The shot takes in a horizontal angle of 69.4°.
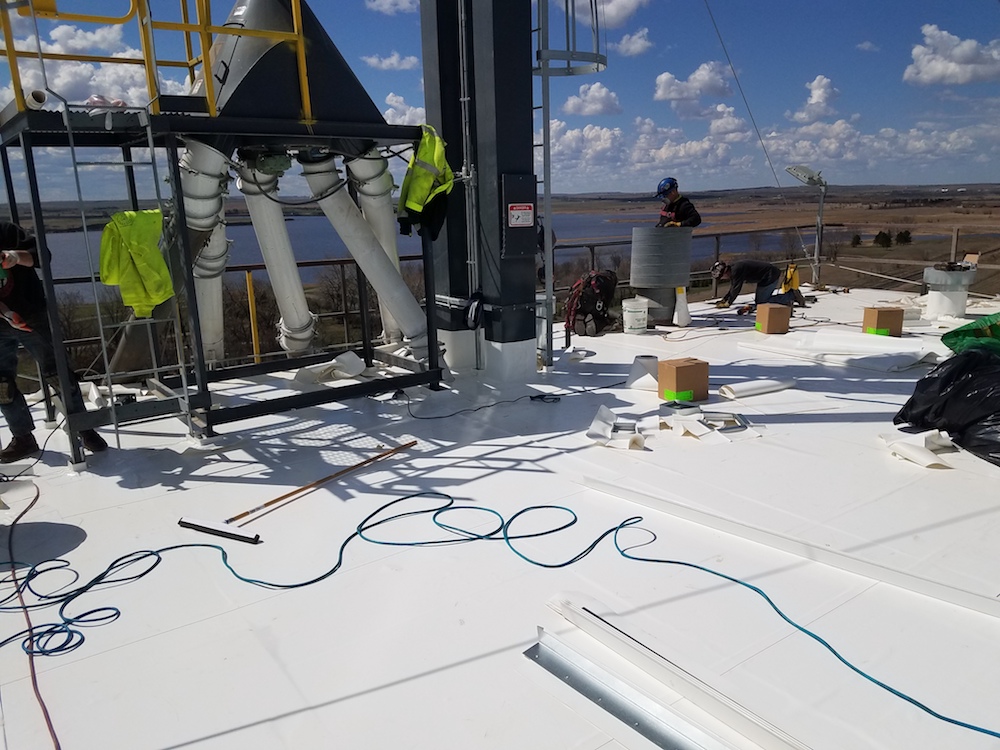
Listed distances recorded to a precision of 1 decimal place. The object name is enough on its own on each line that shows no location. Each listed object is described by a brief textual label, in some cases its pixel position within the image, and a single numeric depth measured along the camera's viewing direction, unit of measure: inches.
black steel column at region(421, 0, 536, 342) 261.9
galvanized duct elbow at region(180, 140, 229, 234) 215.6
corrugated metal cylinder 378.6
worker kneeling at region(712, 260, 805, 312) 401.4
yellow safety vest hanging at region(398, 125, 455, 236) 245.1
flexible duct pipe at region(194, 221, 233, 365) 251.6
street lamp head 472.4
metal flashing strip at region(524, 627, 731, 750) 95.3
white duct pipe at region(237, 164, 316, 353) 248.1
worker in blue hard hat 384.8
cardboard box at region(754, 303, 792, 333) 359.6
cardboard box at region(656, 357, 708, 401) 246.8
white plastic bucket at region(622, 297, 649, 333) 375.2
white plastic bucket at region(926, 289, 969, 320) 374.9
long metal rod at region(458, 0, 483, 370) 273.0
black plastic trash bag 181.2
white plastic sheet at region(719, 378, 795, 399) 253.9
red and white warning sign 270.1
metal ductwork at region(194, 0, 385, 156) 210.8
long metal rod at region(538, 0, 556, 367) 272.8
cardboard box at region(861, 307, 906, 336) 334.3
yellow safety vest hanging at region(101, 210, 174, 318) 194.7
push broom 157.3
